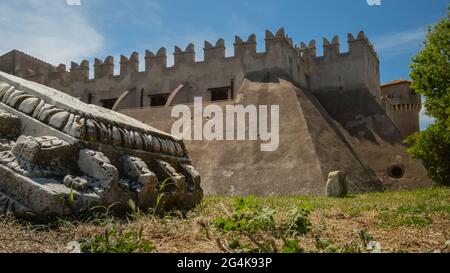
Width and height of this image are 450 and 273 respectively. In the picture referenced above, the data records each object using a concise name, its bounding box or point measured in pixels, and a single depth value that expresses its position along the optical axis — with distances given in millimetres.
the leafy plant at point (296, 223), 3713
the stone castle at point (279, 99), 15836
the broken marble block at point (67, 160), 3672
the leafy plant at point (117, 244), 2914
